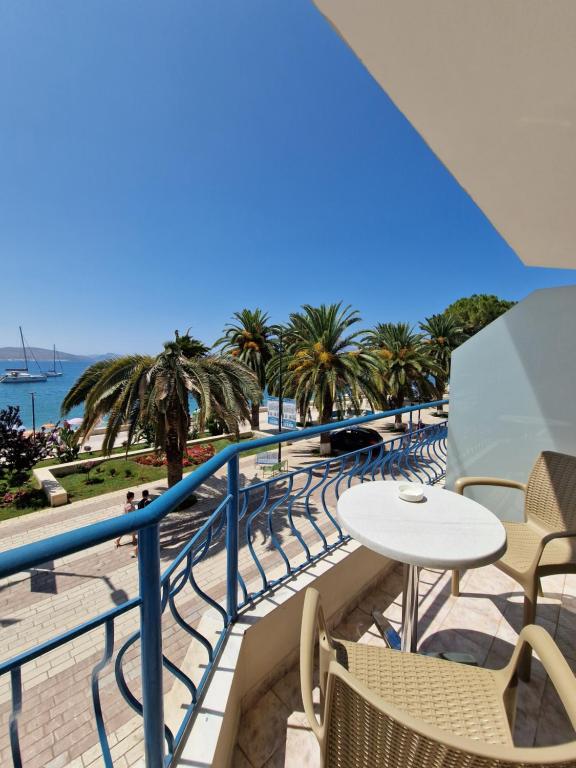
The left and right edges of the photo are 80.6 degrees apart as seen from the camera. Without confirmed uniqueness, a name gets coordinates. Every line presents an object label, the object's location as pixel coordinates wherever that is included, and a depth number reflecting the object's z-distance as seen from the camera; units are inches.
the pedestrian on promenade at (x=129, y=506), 315.3
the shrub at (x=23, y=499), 423.5
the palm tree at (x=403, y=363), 610.5
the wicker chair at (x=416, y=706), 24.1
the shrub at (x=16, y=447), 476.4
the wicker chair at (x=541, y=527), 72.1
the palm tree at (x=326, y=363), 496.1
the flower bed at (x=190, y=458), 571.8
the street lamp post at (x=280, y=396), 571.9
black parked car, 591.8
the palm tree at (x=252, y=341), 794.2
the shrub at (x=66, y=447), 592.4
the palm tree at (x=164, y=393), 317.1
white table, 54.4
